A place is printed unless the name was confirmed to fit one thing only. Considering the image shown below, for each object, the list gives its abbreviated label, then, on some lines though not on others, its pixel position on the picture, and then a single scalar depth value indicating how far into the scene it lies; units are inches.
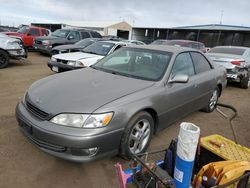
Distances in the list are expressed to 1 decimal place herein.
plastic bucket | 62.0
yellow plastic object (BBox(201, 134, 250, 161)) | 85.0
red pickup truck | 513.2
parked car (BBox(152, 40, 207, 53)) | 435.2
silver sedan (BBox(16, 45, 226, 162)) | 91.6
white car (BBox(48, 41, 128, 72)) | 264.8
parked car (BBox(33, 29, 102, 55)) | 463.7
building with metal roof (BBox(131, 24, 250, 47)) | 1172.5
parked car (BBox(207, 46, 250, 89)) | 286.2
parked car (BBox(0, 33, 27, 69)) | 317.0
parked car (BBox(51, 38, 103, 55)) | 367.2
